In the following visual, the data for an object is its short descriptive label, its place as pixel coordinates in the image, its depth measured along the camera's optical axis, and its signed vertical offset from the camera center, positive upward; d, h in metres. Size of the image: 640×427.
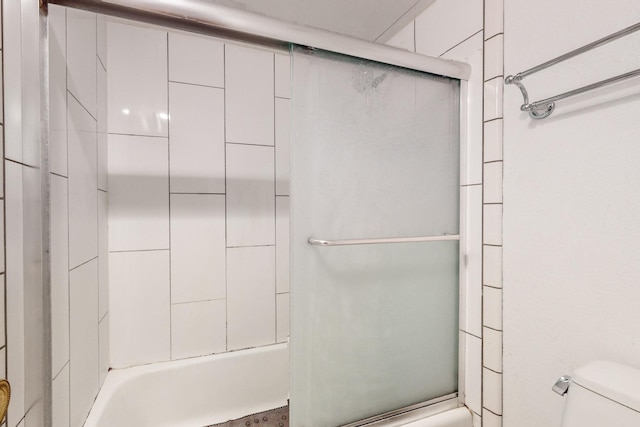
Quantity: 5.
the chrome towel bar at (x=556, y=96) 0.66 +0.30
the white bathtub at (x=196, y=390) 1.33 -0.85
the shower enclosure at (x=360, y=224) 0.79 -0.05
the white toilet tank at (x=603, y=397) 0.61 -0.39
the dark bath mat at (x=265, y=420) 1.49 -1.04
